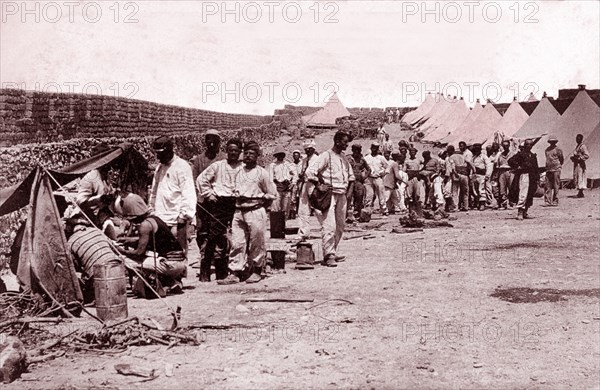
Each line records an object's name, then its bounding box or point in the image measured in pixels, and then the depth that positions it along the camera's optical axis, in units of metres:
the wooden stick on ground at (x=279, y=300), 7.41
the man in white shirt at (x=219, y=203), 8.58
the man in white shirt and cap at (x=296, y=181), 15.67
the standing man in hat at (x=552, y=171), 17.09
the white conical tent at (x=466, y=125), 35.41
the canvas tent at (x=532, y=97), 44.67
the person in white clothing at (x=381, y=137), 35.10
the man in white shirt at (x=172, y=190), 8.08
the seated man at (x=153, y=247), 7.60
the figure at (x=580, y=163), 19.38
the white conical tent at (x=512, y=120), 31.48
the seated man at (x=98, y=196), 7.81
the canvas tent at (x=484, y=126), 33.34
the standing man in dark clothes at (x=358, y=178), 14.99
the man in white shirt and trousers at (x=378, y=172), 16.42
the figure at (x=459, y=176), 16.97
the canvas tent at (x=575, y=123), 23.31
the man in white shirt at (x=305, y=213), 9.91
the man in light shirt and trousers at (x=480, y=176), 17.55
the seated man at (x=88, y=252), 6.96
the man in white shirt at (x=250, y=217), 8.41
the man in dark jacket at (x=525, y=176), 14.84
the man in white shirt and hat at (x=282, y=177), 15.08
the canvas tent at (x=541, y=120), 26.06
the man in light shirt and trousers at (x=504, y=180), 17.64
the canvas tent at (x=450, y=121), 41.75
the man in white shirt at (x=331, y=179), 9.67
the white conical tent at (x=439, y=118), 44.16
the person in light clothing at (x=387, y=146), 31.18
